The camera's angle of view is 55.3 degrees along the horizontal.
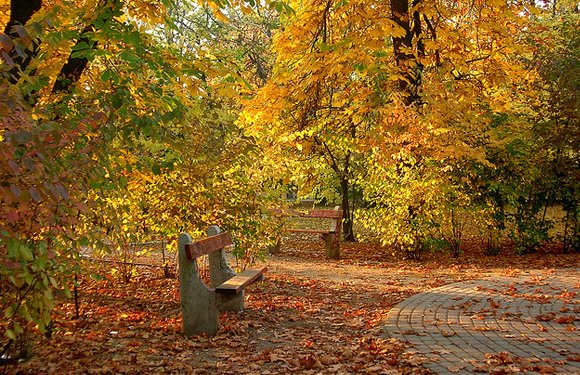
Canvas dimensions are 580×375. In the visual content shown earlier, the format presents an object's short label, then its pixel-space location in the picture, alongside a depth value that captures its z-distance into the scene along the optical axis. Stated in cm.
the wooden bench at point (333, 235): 1380
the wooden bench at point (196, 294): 554
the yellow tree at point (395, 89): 1007
